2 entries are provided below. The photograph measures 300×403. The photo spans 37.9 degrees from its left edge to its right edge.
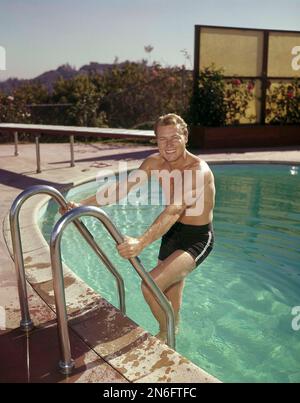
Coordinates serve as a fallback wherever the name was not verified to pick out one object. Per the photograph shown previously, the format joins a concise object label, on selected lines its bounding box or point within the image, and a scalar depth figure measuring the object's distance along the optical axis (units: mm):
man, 3113
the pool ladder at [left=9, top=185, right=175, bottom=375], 2197
